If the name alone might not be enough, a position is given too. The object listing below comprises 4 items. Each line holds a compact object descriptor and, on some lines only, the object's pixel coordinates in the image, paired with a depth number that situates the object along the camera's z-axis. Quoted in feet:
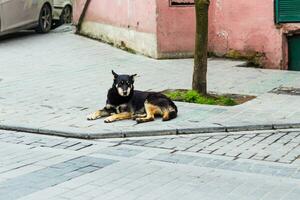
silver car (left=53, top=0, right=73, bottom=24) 63.10
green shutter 43.68
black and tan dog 29.32
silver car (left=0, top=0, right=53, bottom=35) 53.67
